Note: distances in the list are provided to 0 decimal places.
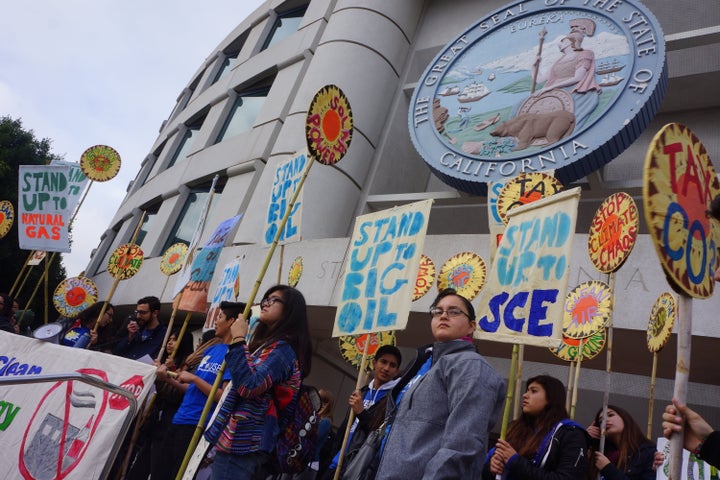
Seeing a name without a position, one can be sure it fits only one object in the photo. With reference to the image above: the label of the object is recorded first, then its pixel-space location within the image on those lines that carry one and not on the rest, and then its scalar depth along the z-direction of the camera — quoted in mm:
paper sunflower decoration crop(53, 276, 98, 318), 10859
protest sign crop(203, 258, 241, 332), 6004
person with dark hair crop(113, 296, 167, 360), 5754
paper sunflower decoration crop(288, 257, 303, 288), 8219
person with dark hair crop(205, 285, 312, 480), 2975
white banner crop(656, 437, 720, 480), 3648
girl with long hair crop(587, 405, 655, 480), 3791
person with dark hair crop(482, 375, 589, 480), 3031
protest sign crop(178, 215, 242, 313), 6312
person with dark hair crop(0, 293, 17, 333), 6457
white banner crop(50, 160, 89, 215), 10688
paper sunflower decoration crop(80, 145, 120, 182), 10469
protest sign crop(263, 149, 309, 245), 5250
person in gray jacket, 2225
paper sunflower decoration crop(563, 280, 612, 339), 5230
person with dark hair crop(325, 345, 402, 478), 3746
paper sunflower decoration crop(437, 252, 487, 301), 6969
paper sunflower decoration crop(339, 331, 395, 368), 6352
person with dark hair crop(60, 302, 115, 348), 6332
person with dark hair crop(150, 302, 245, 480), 3899
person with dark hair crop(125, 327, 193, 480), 4051
